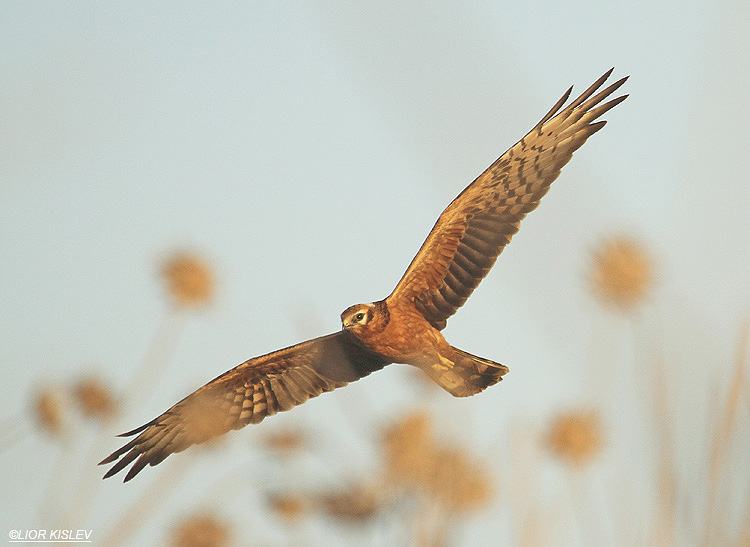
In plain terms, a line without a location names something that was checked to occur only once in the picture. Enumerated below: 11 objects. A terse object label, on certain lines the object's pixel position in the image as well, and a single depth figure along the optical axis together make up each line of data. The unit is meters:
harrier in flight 13.16
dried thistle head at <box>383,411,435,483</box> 9.81
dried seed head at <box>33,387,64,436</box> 16.44
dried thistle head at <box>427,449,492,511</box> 6.81
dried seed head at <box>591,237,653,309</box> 8.20
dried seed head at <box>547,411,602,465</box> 15.40
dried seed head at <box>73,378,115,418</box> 17.77
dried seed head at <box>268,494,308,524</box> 12.85
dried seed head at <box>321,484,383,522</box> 12.14
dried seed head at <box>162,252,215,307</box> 17.56
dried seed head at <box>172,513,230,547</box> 14.74
